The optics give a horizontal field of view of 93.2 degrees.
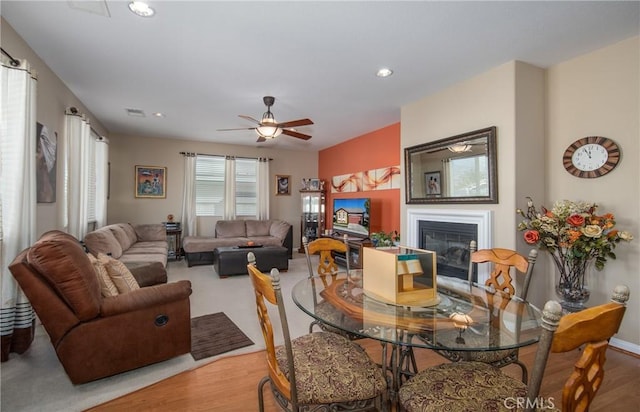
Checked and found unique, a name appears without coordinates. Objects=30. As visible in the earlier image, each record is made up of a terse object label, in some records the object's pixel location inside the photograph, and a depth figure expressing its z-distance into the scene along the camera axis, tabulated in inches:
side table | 248.7
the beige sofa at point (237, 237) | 228.7
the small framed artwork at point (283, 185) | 302.8
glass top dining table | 53.1
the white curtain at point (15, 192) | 88.8
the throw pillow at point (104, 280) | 84.3
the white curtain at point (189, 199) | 260.2
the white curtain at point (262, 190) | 286.8
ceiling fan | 150.9
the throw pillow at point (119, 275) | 90.2
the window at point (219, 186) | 271.7
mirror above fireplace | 124.6
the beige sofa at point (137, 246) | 129.8
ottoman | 190.7
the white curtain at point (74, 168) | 138.9
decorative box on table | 64.9
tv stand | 208.1
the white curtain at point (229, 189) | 275.7
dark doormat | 99.2
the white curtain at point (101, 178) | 198.5
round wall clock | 104.5
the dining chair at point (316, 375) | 49.9
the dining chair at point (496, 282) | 67.4
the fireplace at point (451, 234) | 126.3
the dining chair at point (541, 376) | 35.1
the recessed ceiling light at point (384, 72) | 124.3
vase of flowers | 97.0
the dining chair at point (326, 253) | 99.0
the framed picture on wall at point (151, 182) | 251.4
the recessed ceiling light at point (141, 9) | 83.9
